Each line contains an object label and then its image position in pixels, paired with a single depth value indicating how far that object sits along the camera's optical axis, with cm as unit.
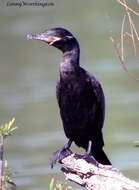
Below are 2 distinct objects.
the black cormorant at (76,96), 1478
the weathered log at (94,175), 1277
